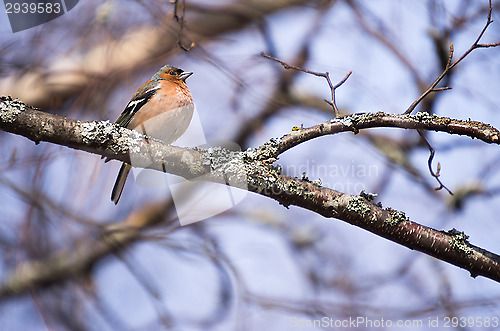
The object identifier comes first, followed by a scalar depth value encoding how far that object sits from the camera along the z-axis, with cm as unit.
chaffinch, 975
